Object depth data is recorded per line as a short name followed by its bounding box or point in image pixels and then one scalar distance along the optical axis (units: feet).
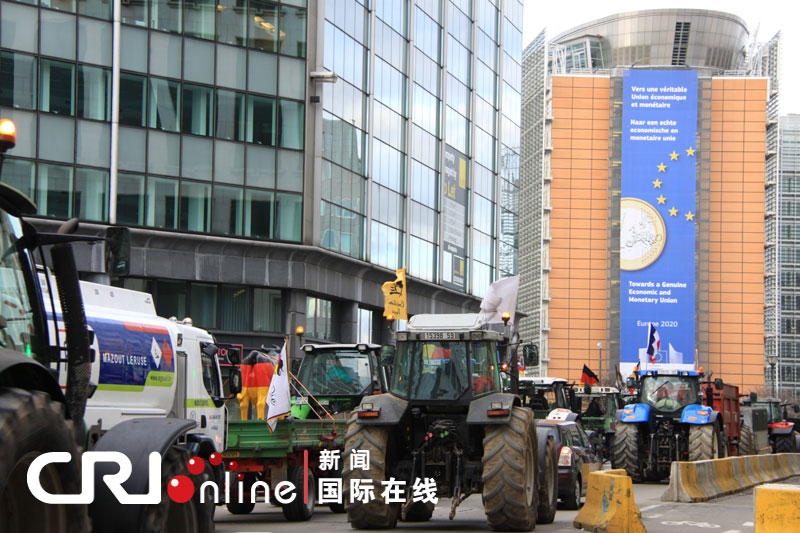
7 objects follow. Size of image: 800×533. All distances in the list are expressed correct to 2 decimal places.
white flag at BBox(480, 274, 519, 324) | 74.59
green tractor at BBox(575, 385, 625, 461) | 116.67
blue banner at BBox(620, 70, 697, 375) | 453.58
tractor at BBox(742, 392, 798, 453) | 137.59
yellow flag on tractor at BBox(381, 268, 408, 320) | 85.15
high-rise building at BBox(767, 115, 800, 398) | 580.30
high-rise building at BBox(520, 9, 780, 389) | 456.86
